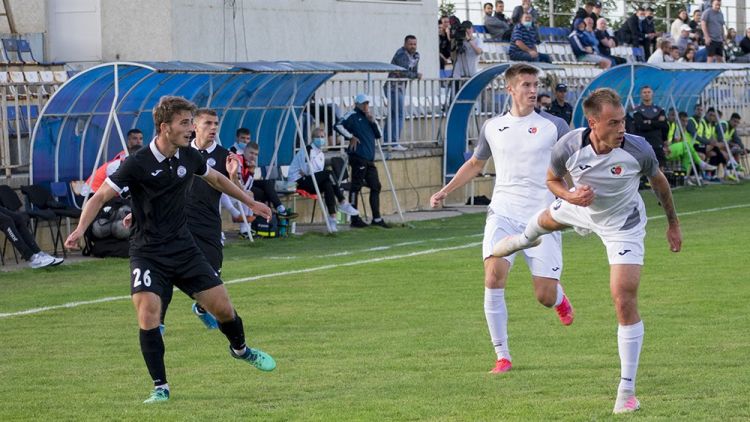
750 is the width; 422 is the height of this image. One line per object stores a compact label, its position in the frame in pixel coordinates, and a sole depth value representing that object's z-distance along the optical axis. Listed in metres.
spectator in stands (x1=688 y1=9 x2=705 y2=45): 42.94
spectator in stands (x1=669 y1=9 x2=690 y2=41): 41.94
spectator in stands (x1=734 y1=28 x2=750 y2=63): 44.22
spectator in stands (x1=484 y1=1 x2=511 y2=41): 38.50
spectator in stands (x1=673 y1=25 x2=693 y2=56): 40.94
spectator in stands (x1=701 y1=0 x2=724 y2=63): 40.69
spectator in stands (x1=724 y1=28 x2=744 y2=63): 44.72
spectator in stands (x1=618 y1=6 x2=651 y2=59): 41.75
